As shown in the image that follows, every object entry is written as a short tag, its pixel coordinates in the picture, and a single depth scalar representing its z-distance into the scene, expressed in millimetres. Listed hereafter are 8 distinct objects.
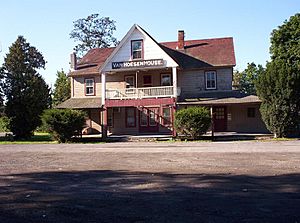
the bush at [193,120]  27344
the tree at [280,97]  26812
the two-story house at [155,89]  31984
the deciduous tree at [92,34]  60344
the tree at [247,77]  75188
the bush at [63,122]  28641
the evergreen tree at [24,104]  34719
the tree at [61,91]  55844
